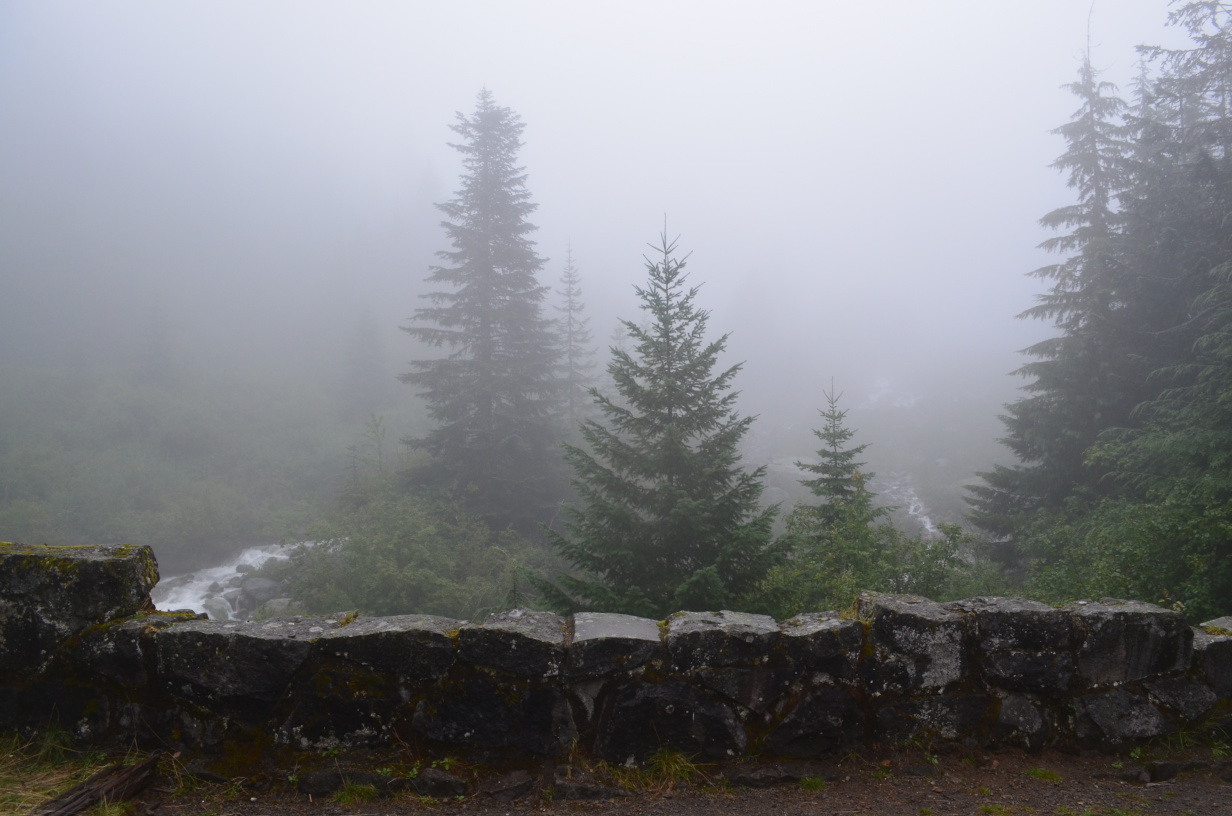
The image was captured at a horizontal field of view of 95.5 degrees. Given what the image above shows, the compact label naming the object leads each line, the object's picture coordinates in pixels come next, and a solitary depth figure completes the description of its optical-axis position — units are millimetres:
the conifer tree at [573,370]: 26445
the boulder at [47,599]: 3086
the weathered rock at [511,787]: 2922
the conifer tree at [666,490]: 6844
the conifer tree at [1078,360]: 14250
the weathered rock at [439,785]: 2926
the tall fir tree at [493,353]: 19281
